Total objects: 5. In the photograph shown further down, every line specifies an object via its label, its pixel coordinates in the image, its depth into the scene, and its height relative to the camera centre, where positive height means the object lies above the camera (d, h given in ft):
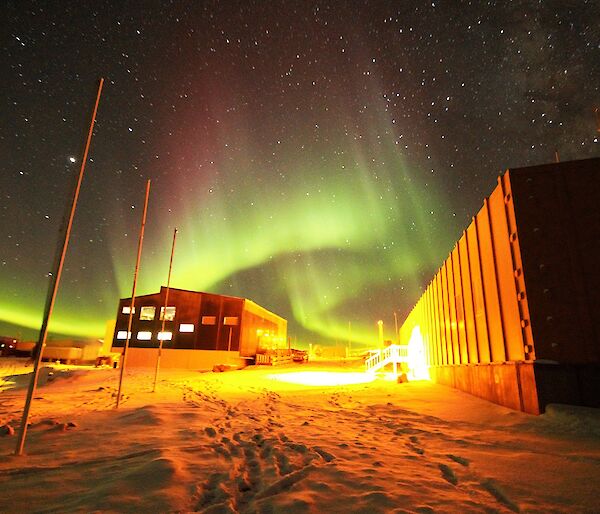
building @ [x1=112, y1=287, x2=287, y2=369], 106.01 +5.09
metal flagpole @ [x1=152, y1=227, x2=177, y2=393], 42.16 +10.57
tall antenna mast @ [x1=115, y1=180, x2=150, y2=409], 31.24 +9.40
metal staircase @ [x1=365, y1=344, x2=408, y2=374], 59.61 -1.46
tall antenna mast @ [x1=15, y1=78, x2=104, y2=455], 14.62 +2.16
